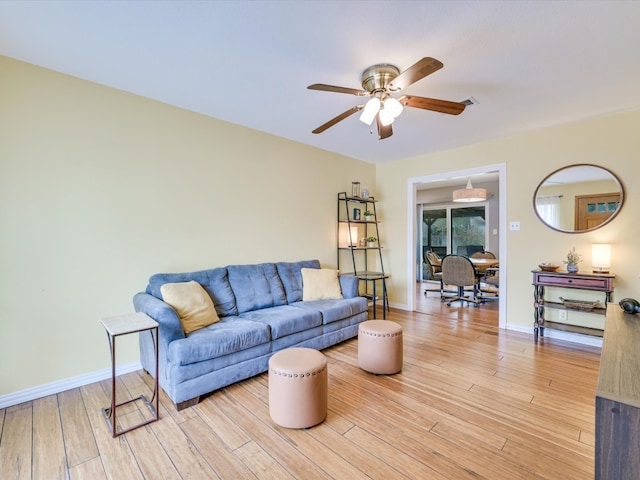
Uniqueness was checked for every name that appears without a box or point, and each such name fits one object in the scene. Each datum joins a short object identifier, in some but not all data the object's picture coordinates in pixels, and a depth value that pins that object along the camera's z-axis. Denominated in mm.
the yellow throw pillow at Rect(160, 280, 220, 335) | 2451
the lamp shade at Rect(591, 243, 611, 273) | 3118
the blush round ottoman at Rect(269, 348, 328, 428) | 1861
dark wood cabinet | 750
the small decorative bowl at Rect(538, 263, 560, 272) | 3418
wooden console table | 3068
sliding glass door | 7410
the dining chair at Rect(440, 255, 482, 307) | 5180
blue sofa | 2152
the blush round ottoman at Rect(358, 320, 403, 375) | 2576
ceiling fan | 2051
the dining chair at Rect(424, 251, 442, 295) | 6316
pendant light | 5453
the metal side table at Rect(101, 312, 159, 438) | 1818
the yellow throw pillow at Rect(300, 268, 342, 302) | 3609
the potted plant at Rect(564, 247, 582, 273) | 3281
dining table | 5414
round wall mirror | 3223
